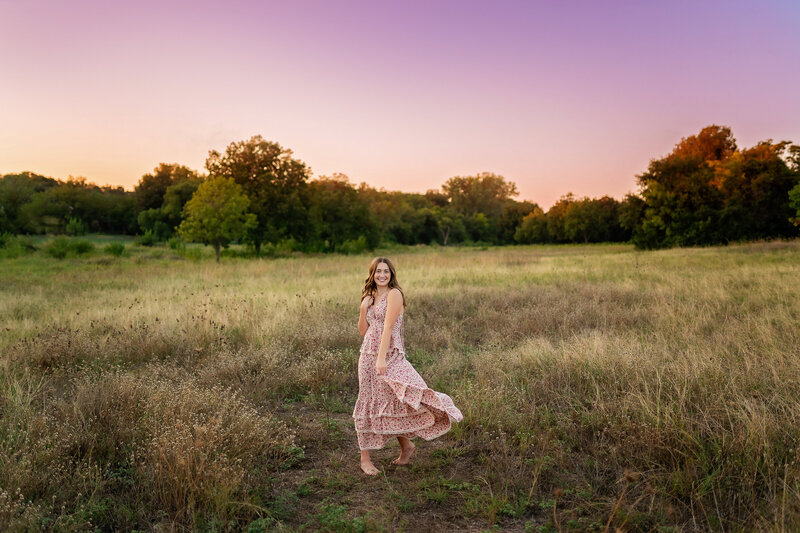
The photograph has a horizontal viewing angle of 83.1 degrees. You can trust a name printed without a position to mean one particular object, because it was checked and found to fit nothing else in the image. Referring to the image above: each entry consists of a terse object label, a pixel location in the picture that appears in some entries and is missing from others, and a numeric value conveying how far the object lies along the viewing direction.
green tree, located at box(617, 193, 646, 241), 44.22
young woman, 4.05
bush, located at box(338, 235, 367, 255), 40.67
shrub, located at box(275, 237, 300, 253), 36.19
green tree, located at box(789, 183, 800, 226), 27.09
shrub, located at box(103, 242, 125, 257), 26.36
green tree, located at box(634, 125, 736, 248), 38.94
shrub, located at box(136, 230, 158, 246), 35.19
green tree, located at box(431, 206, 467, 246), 75.75
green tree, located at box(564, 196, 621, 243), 70.75
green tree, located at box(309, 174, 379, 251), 38.78
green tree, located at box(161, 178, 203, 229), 45.44
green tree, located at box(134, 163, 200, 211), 53.25
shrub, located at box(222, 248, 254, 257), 31.64
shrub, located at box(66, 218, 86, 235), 31.41
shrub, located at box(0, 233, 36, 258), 24.26
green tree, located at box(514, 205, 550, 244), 80.06
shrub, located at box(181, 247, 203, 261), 27.55
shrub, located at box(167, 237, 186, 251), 31.25
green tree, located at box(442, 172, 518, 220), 96.62
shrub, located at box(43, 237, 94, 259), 24.84
